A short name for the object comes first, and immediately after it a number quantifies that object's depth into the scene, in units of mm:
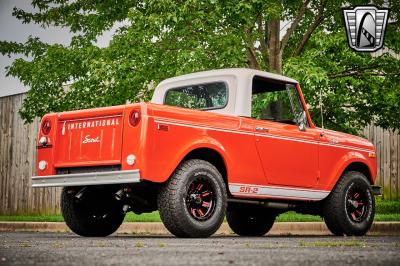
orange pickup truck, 7738
